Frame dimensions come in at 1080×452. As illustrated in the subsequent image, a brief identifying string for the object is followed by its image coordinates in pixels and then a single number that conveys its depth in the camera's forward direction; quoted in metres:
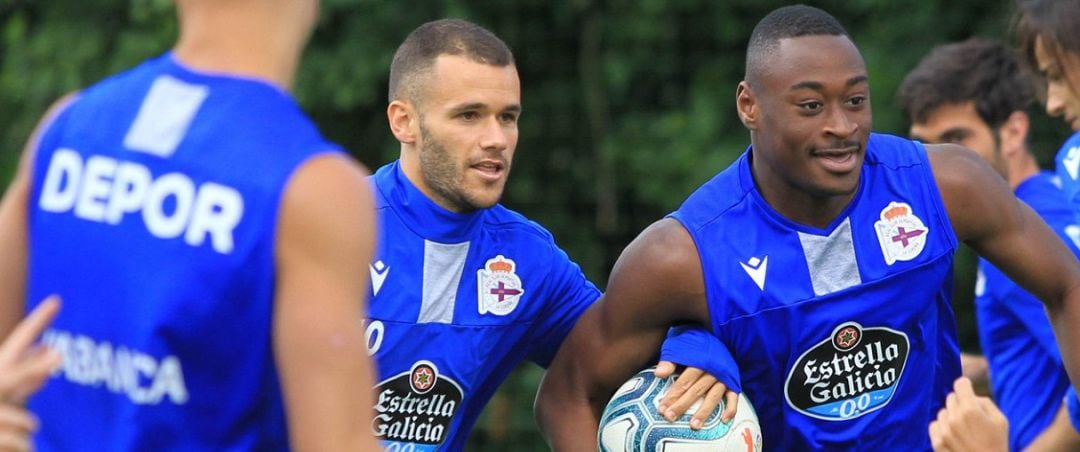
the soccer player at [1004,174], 10.41
